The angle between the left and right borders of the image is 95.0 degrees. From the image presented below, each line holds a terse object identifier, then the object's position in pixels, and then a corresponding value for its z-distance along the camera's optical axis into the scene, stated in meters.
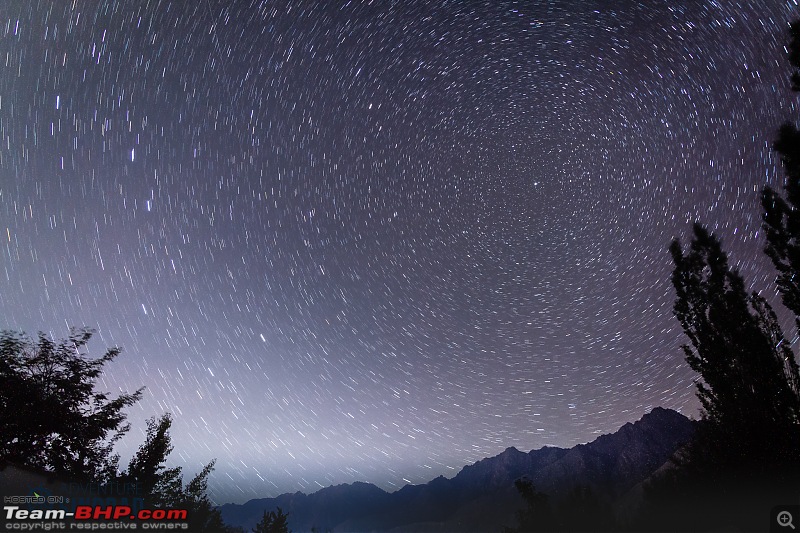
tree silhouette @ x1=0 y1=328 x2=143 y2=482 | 12.73
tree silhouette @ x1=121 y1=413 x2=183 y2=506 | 17.56
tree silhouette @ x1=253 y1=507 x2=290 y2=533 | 28.76
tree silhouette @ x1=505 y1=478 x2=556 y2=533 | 31.56
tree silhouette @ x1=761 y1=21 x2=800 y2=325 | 11.19
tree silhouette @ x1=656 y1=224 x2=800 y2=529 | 13.29
